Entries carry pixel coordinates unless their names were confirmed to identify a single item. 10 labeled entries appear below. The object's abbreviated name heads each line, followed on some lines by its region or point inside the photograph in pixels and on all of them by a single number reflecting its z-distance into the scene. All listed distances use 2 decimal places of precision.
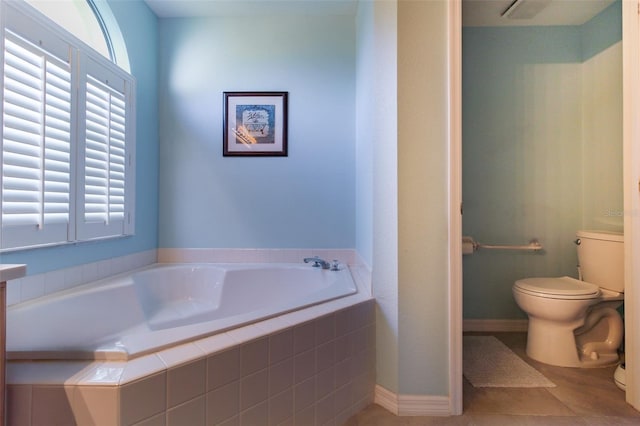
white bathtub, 0.88
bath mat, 1.61
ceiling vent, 2.04
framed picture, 2.25
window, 1.22
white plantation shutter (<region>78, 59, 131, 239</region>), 1.60
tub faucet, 2.03
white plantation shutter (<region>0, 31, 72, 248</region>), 1.21
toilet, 1.75
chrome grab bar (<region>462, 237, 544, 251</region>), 2.21
